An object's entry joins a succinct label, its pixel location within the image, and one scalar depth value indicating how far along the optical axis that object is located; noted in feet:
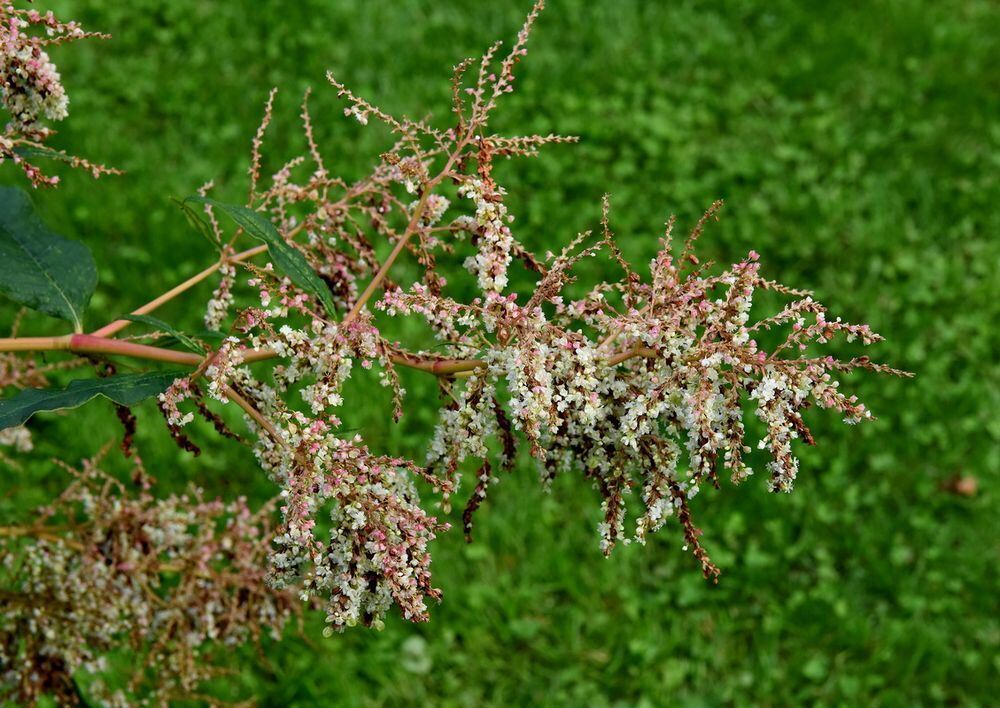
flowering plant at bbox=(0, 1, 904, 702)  1.98
